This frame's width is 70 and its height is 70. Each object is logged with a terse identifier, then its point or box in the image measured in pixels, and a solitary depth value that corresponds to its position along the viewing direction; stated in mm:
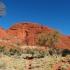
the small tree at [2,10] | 11968
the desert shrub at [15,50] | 24698
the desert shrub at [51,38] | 18166
